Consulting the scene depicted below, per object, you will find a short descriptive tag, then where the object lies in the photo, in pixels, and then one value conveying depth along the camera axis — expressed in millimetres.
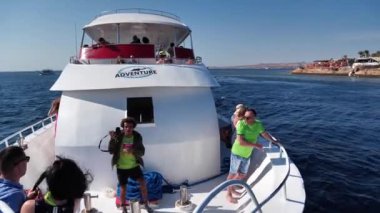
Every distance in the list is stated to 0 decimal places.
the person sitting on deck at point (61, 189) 2092
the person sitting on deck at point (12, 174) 2482
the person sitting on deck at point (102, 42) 7349
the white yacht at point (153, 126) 6105
